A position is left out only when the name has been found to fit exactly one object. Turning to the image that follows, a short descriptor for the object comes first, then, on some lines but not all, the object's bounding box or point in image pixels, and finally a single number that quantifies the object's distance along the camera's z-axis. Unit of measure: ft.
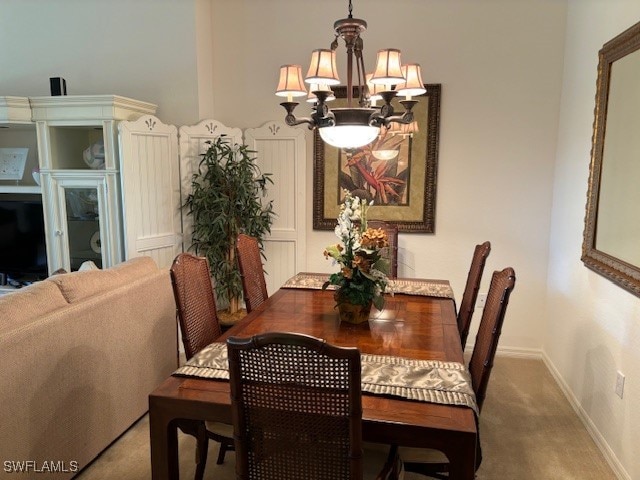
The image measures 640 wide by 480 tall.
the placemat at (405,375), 4.94
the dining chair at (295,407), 4.09
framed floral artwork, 12.14
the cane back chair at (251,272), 8.50
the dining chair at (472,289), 8.13
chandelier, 6.40
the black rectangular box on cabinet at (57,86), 11.87
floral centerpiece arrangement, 6.86
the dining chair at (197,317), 6.44
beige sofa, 6.16
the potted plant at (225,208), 12.05
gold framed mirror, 7.31
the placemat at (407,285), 8.87
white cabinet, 11.43
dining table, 4.50
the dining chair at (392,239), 11.00
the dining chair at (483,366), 5.72
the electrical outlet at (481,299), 12.45
